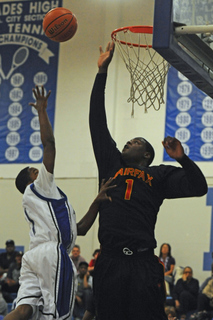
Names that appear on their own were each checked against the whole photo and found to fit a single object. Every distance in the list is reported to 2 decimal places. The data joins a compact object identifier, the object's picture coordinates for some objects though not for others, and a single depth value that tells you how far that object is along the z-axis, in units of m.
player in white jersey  7.20
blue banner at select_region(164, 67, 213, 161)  21.55
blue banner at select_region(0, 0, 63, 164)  24.25
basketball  10.13
